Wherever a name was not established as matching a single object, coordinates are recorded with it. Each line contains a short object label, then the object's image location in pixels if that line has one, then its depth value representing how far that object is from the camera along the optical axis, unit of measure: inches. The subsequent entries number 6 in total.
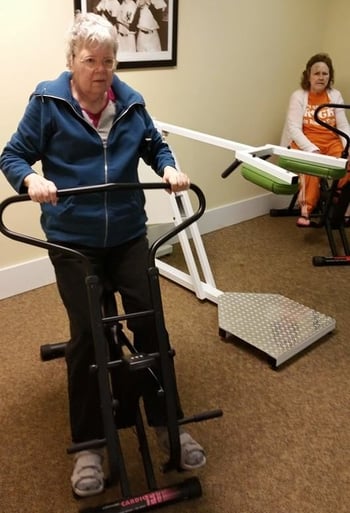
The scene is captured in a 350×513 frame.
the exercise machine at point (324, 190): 81.0
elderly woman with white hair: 56.8
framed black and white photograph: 104.3
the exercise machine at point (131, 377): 50.8
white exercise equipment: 83.7
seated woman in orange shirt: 139.9
